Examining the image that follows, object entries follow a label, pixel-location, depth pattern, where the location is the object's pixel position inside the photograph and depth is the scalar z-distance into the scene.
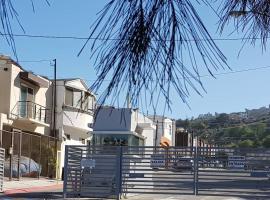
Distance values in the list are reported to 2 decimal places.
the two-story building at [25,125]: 33.56
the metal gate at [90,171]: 20.98
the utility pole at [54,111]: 42.44
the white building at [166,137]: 71.74
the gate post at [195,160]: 20.39
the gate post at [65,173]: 20.98
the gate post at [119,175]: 20.22
